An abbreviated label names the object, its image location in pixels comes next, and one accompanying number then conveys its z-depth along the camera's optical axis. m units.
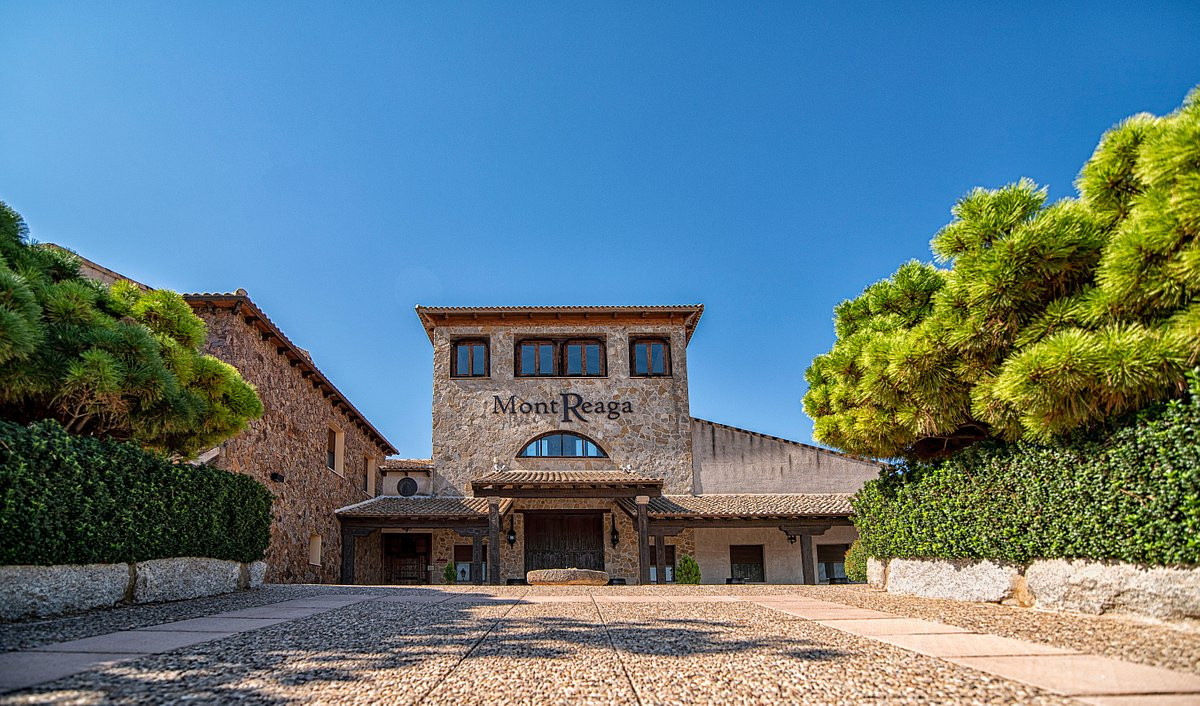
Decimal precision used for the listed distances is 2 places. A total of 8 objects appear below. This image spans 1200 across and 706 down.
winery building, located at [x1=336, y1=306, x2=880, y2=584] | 18.64
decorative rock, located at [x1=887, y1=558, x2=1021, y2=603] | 7.08
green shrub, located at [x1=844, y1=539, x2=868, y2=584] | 13.32
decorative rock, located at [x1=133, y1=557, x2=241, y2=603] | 7.37
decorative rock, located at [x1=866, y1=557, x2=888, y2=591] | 9.62
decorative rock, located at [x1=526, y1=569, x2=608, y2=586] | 14.39
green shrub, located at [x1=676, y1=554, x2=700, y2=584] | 17.28
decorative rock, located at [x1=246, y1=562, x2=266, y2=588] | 9.91
